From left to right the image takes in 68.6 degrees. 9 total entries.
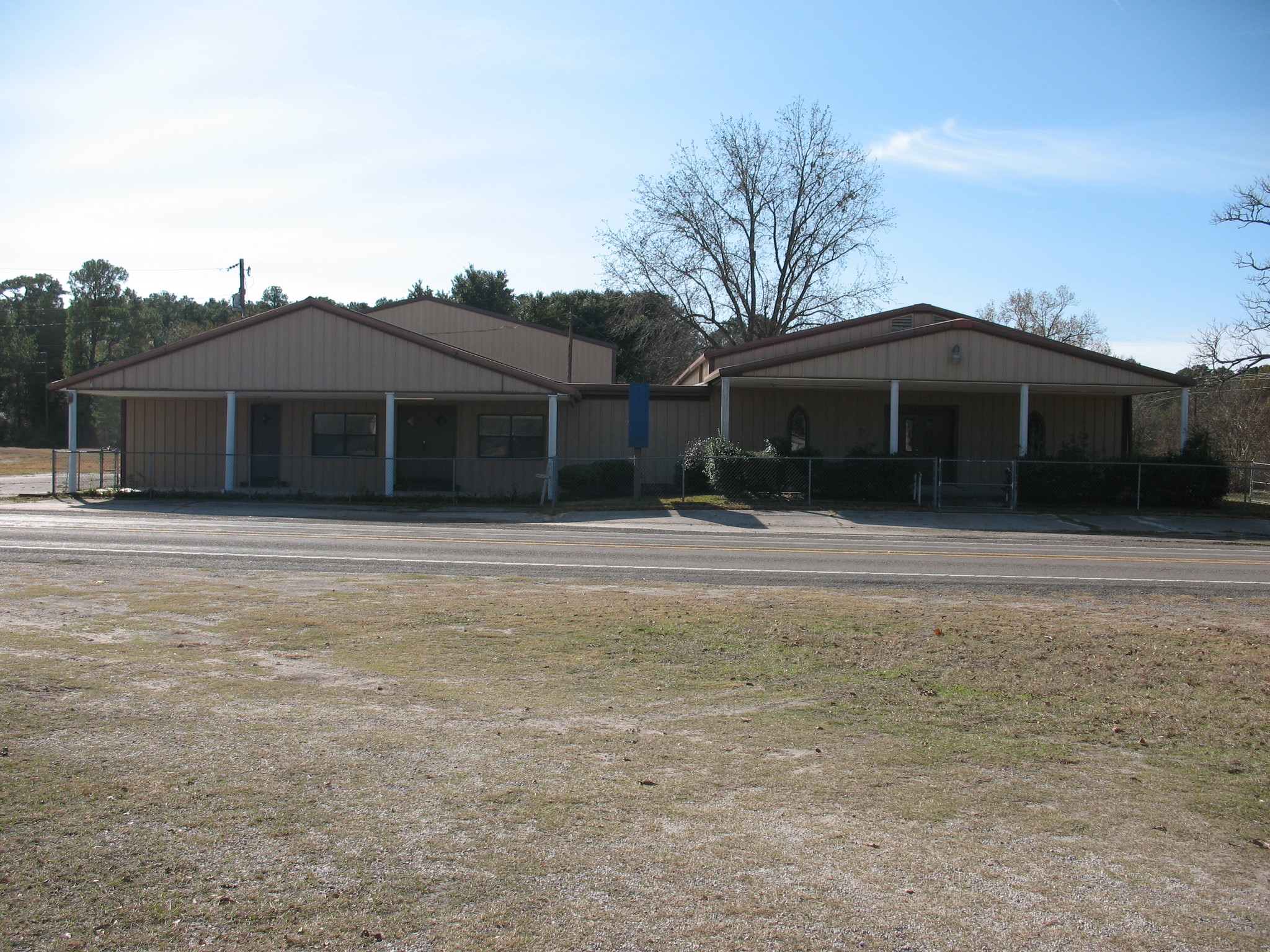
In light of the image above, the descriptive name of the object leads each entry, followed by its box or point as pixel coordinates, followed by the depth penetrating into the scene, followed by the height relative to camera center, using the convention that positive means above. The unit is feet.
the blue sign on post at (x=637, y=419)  77.10 +3.60
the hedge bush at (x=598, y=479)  79.51 -1.58
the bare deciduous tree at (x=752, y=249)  153.89 +36.07
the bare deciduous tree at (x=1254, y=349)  117.19 +16.78
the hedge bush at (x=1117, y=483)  76.33 -1.03
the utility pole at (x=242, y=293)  149.69 +26.22
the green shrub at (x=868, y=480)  75.72 -1.09
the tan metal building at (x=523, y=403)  78.74 +5.43
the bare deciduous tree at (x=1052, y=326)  189.16 +29.54
